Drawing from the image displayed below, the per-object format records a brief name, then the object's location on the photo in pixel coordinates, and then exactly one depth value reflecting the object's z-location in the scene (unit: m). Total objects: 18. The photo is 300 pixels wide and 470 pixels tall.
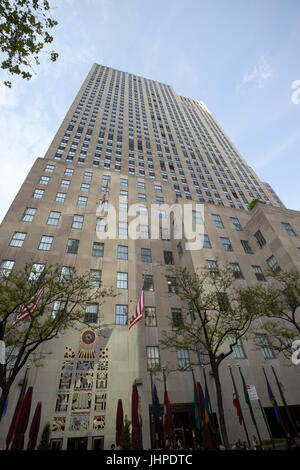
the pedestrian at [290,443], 14.57
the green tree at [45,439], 17.06
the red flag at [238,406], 18.97
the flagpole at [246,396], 19.93
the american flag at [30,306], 15.56
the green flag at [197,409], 17.08
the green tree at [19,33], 9.18
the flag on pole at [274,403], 18.71
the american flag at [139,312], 20.12
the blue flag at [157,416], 16.58
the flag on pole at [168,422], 16.55
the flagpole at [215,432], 21.95
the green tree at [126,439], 17.34
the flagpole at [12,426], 14.45
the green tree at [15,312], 13.41
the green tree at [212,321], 15.85
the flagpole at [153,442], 19.30
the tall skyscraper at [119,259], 21.47
